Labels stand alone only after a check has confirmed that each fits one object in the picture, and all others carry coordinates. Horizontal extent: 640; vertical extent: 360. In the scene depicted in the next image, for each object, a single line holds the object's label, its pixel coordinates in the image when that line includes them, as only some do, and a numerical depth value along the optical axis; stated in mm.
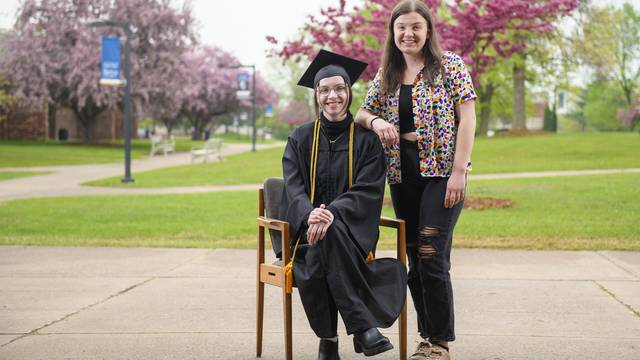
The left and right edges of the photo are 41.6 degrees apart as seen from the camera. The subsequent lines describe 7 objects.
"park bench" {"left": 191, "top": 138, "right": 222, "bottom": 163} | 31969
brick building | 52125
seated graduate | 4207
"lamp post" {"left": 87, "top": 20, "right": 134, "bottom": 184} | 21000
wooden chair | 4383
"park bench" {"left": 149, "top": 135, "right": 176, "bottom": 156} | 39509
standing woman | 4410
